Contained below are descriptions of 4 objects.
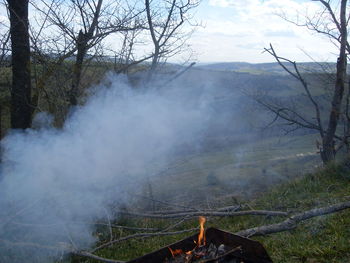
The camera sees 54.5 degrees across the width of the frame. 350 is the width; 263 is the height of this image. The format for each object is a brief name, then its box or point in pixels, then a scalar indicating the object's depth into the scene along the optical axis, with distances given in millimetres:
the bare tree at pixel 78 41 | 7520
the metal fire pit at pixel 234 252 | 3145
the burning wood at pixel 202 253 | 2975
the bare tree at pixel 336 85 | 9531
